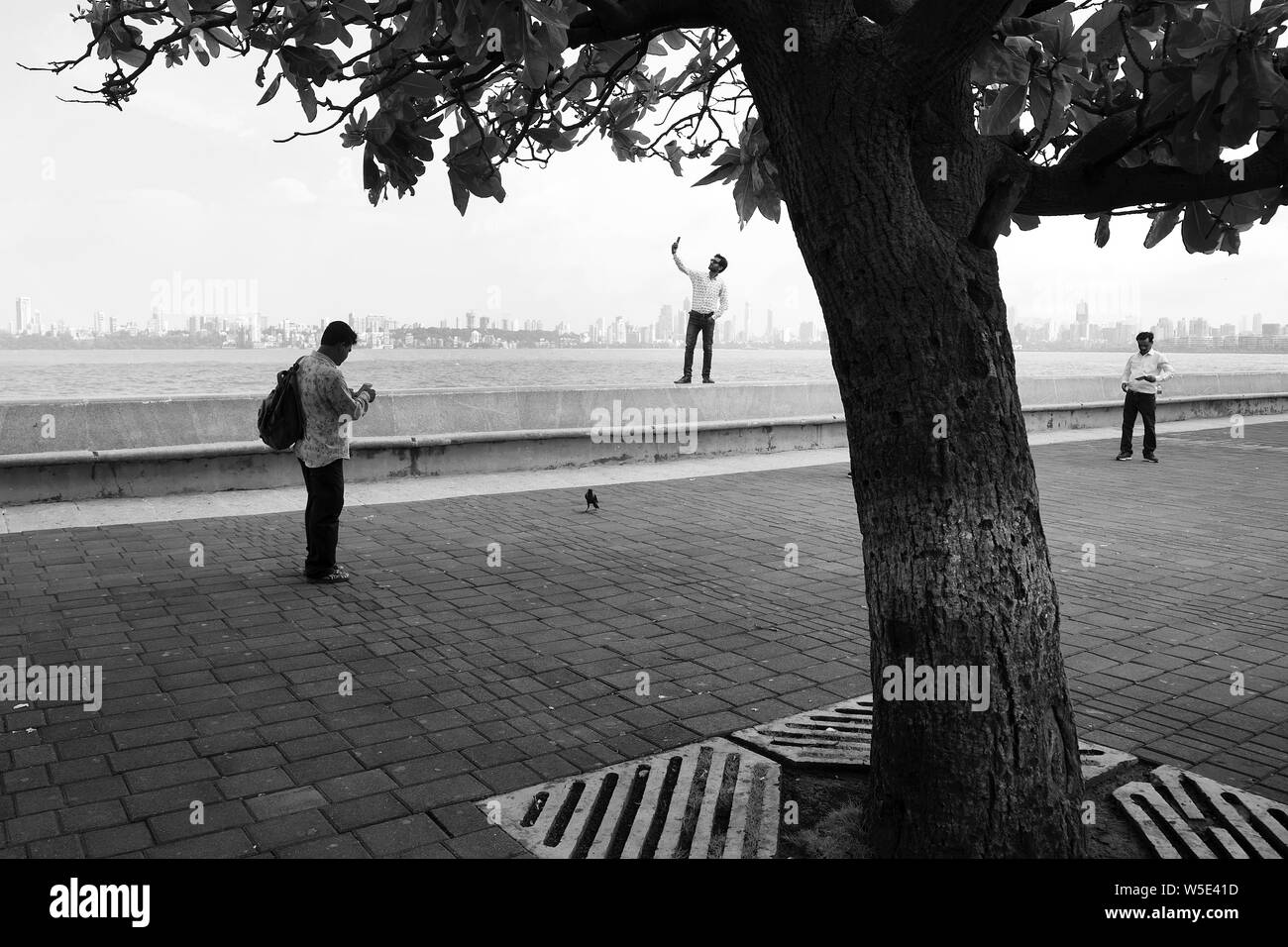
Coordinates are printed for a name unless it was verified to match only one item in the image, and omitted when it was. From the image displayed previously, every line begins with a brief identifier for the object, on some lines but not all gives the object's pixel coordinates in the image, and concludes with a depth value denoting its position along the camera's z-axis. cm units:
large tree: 364
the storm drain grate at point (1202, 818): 392
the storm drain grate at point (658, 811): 395
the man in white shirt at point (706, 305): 1736
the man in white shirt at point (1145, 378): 1577
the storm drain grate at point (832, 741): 466
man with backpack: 781
